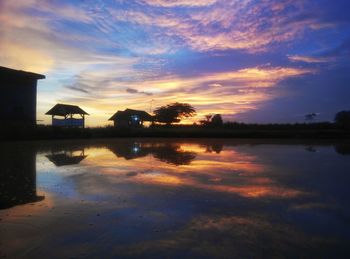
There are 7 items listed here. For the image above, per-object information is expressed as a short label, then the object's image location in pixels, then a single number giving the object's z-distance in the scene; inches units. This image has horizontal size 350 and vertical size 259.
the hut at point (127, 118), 2618.1
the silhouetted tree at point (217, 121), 2609.3
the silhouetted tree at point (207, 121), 2716.5
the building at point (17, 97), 1149.1
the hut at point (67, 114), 1723.7
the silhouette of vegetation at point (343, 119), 2079.8
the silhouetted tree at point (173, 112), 2920.8
